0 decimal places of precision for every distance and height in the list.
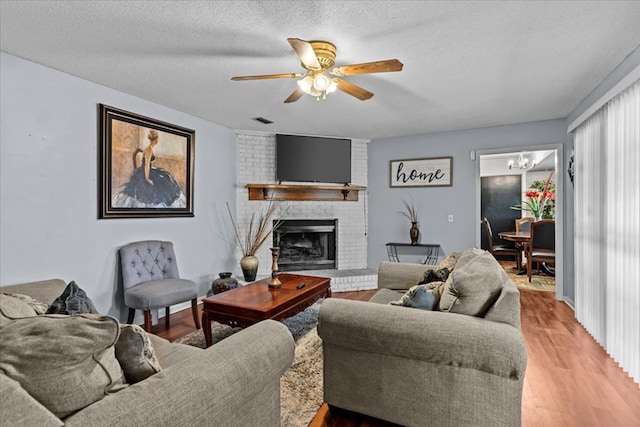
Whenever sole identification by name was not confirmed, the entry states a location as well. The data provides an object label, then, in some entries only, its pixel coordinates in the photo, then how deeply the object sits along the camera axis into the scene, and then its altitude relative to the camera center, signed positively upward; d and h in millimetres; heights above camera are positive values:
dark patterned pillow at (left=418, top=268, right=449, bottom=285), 2287 -445
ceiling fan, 2076 +975
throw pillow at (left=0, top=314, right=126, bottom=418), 809 -371
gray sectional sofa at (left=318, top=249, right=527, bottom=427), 1447 -681
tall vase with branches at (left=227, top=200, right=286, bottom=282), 4595 -228
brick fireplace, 4742 +118
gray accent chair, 2830 -656
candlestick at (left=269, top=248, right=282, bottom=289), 2984 -582
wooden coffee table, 2428 -709
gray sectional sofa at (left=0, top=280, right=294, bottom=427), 777 -485
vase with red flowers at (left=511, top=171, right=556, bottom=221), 6574 +281
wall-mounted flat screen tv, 4792 +828
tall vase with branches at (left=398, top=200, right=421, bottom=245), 4828 -53
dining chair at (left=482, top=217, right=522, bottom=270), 5793 -691
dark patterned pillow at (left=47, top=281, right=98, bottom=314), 1443 -416
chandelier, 6688 +1100
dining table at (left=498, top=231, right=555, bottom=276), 5411 -462
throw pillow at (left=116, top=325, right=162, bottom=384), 1016 -454
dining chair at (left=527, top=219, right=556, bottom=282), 5120 -456
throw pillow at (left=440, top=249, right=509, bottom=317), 1648 -395
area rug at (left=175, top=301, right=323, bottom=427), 1854 -1122
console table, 4820 -559
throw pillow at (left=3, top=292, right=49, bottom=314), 1402 -405
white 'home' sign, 4738 +624
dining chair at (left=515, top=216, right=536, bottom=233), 6406 -213
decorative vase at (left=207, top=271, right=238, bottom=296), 3707 -810
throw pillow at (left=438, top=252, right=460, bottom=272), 2468 -383
